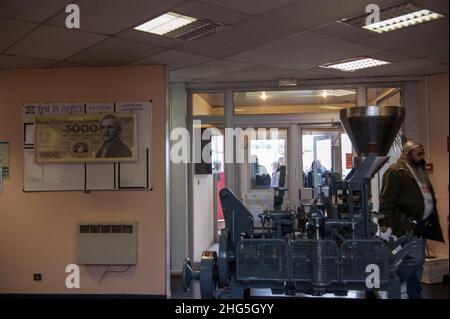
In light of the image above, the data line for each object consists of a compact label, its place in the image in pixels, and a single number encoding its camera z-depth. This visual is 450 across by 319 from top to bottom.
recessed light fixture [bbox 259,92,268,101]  4.06
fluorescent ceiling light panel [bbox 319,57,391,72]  3.32
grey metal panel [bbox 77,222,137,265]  3.19
